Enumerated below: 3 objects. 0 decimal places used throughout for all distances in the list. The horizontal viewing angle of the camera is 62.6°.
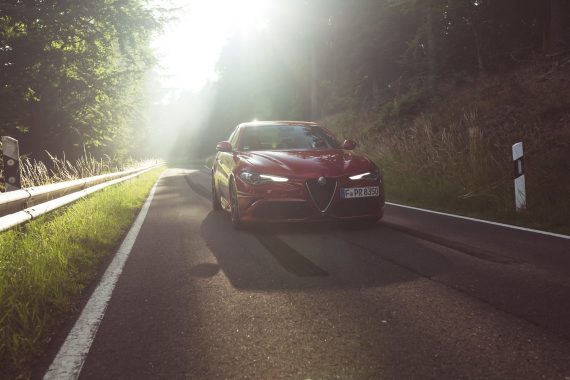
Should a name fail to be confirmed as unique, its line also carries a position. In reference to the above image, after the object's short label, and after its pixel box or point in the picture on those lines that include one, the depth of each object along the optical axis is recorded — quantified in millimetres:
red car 5867
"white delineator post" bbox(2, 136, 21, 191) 6129
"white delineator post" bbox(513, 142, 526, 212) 7000
